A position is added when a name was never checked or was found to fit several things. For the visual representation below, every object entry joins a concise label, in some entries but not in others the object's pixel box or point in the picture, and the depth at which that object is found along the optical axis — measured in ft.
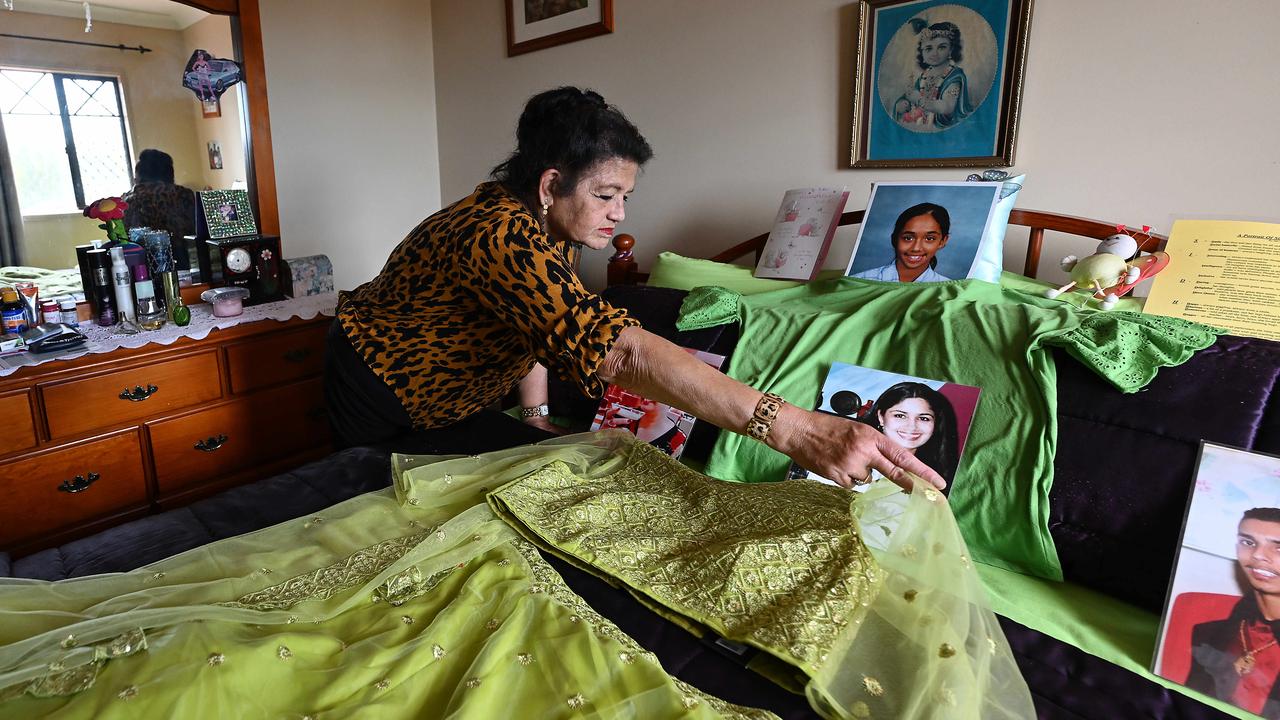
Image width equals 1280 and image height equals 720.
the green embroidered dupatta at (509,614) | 2.49
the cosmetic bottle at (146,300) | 7.31
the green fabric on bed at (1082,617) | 3.23
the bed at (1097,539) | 3.06
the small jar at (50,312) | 6.84
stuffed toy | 4.59
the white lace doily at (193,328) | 6.34
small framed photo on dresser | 8.32
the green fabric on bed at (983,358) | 3.83
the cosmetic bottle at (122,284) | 7.11
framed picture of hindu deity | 5.38
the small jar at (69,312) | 7.15
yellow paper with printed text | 4.26
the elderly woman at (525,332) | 3.49
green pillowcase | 6.34
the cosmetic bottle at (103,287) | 7.05
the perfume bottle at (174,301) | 7.39
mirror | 7.10
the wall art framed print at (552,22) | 8.17
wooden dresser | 6.46
